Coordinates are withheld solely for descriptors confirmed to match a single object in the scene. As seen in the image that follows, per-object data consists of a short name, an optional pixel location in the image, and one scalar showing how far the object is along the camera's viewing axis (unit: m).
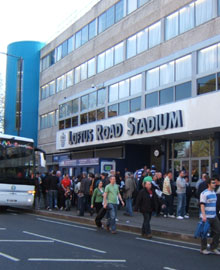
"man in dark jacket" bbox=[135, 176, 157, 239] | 11.91
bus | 17.80
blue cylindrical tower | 43.84
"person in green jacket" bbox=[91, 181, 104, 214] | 14.66
